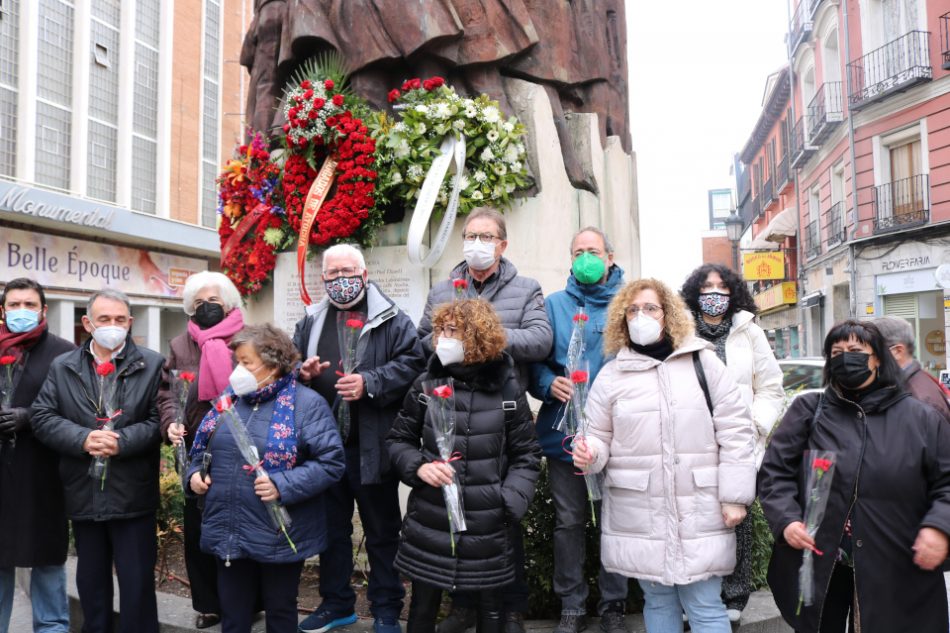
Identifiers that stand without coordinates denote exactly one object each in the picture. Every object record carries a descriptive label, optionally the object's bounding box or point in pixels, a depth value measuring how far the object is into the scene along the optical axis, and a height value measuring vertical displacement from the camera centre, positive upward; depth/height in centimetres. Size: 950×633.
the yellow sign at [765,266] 3023 +326
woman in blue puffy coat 328 -51
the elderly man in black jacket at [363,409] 375 -26
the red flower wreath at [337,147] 554 +148
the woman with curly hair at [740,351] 378 +0
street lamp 1687 +270
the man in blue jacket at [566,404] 374 -26
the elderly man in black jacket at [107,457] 357 -46
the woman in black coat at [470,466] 319 -47
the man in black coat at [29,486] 373 -62
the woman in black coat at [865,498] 284 -56
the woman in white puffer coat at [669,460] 317 -45
